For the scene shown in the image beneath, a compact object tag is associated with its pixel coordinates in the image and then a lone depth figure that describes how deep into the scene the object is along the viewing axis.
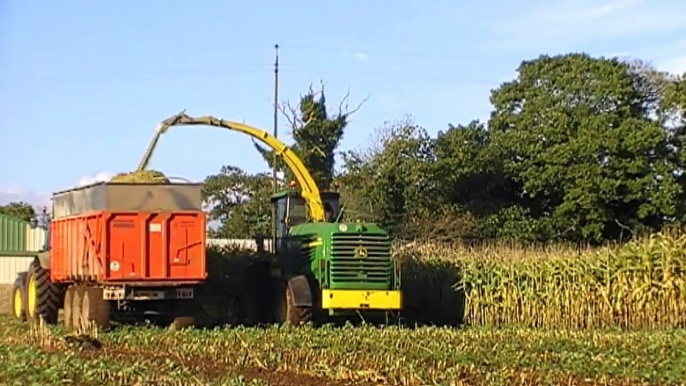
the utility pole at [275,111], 49.39
